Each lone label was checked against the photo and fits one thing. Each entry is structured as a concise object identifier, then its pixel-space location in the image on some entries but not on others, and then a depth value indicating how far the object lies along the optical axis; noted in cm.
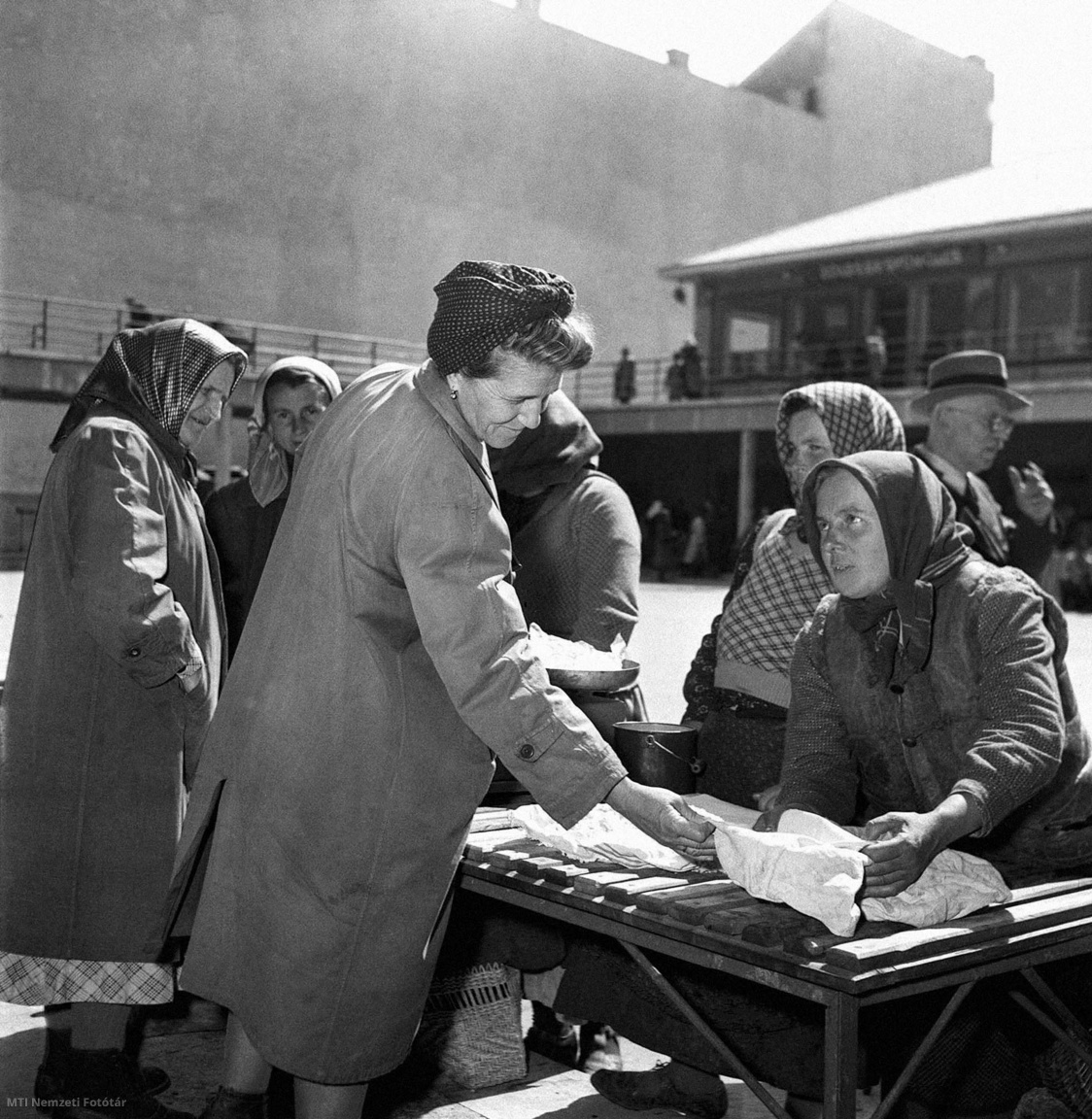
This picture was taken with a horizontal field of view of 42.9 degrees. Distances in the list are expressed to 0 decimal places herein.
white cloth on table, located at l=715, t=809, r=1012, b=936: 211
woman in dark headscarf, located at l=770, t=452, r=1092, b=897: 246
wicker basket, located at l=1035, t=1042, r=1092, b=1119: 271
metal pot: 283
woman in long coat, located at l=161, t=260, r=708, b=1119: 217
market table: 202
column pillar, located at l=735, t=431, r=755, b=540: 2350
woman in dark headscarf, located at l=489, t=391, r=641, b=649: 370
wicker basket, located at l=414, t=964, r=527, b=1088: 334
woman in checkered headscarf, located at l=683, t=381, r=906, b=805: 340
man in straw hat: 435
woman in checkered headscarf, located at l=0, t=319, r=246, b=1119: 292
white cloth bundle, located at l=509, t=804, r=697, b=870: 257
